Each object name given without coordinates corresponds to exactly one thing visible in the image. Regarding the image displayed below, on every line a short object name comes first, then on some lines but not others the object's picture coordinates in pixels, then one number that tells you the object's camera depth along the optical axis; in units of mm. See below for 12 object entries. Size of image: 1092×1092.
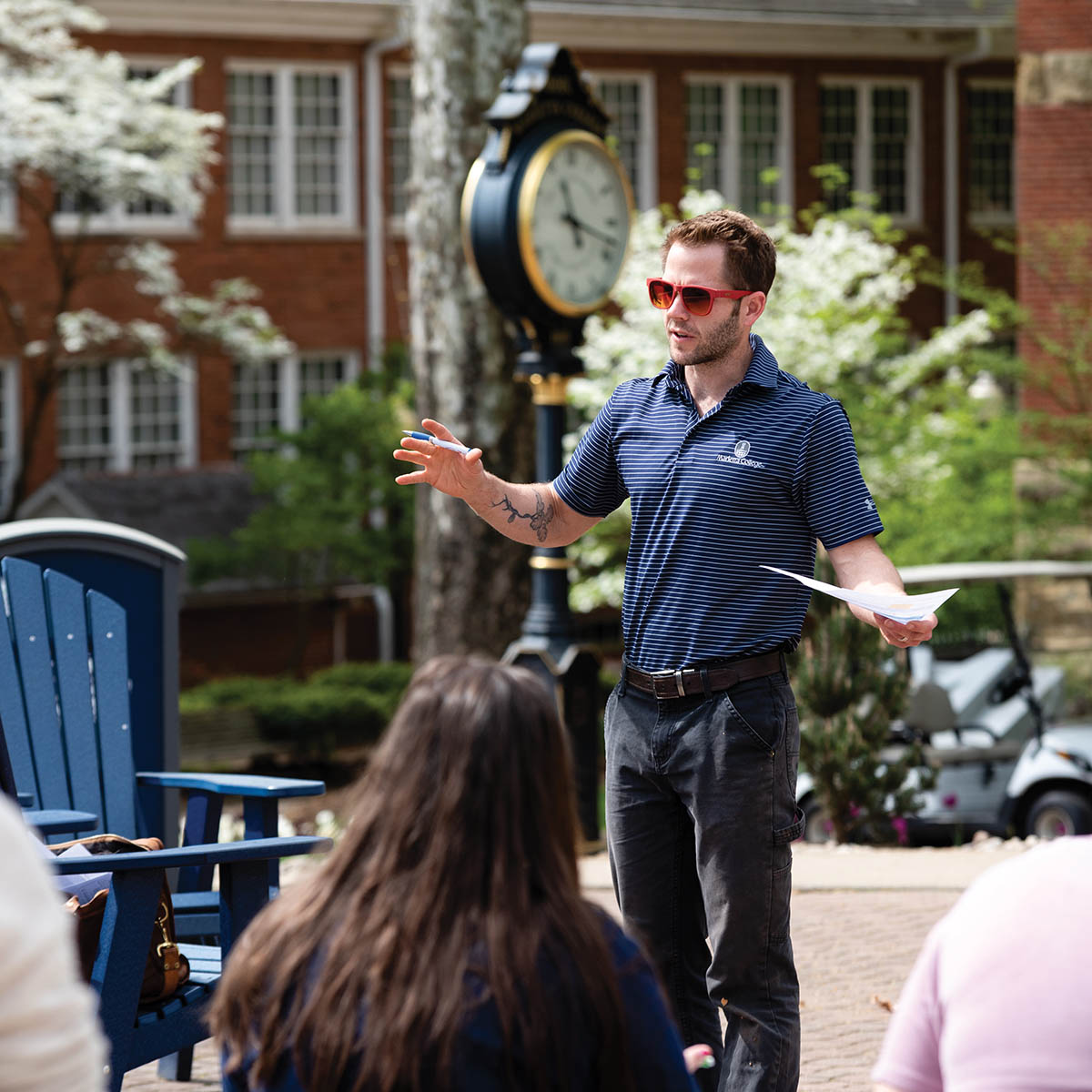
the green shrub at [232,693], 35500
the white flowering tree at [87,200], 33812
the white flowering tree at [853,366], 30172
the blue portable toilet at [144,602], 9633
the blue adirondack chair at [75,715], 8523
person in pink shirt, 3496
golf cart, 18328
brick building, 44219
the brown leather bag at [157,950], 6812
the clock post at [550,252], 14984
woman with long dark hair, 3818
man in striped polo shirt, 6953
